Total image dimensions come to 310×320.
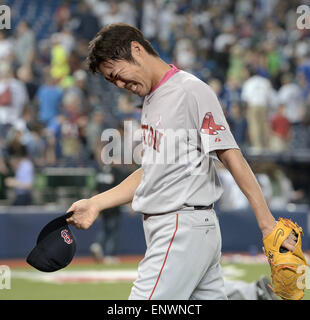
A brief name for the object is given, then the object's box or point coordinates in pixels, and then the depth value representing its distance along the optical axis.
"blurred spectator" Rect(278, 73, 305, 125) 16.36
